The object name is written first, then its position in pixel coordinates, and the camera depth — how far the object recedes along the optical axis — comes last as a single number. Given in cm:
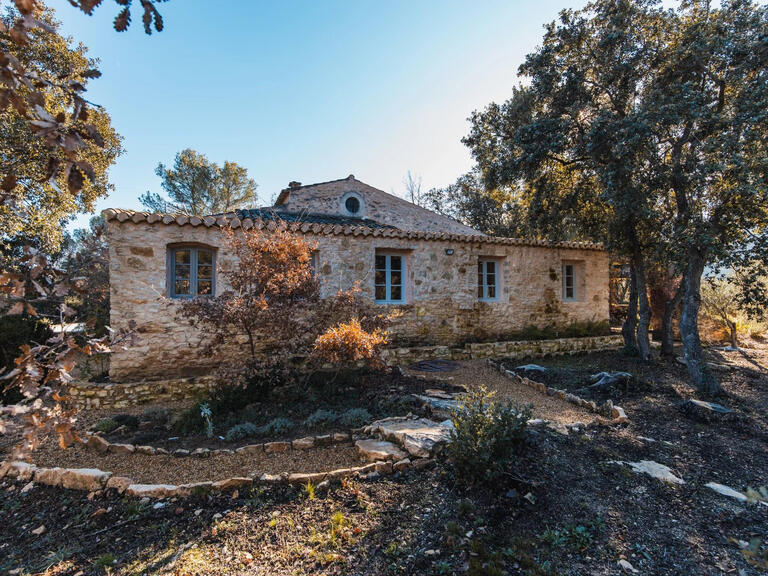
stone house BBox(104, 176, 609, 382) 633
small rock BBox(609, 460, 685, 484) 335
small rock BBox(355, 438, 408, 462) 366
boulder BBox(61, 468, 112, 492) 343
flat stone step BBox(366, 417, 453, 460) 368
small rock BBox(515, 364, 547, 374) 731
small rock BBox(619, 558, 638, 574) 229
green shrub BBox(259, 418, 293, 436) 448
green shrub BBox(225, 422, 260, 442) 441
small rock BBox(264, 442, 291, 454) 409
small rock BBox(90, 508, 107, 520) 301
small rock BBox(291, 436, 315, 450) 415
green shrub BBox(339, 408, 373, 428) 468
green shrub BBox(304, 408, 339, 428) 466
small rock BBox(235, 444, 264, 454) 406
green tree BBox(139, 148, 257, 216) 2369
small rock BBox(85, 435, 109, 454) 427
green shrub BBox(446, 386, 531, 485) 298
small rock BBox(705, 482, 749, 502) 311
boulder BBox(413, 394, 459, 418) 482
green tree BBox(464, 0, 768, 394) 581
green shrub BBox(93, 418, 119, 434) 475
